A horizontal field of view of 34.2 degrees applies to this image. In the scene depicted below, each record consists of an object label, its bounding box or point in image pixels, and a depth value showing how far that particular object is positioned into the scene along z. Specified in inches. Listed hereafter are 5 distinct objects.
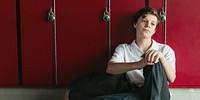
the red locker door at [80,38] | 93.4
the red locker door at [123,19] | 92.0
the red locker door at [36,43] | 94.9
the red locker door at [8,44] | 95.7
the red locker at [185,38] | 90.7
